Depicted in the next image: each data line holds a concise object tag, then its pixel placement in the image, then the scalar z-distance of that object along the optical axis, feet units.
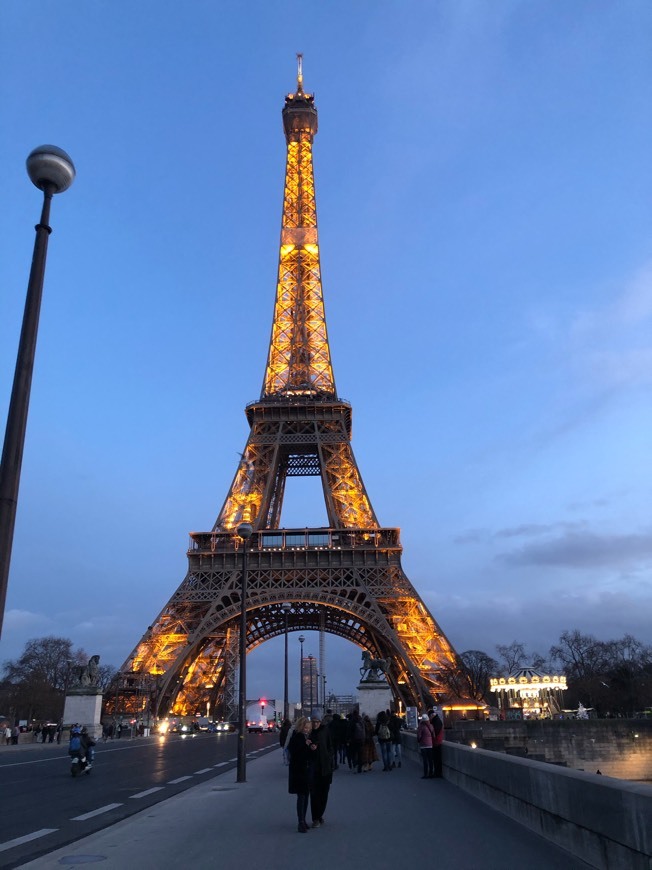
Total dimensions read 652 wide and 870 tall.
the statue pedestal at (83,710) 120.67
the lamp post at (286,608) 197.47
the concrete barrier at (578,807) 17.18
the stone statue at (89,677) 123.13
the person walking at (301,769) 29.48
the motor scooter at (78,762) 61.46
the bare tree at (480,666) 346.31
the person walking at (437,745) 51.59
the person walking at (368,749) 61.87
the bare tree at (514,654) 404.77
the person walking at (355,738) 60.90
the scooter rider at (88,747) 62.75
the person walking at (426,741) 50.98
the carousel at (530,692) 223.92
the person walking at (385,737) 62.18
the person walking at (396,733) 62.85
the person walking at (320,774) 30.19
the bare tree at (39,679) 281.33
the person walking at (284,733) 65.88
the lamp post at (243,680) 52.65
